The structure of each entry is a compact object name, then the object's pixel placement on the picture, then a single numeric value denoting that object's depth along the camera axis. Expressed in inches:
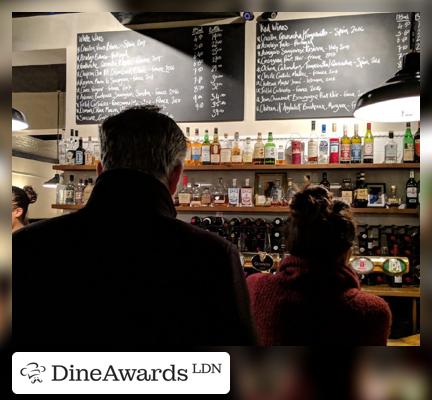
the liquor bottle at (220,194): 117.8
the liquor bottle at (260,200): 115.2
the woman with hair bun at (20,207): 82.4
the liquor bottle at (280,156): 118.3
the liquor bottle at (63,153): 130.6
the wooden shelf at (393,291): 96.6
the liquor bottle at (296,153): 114.8
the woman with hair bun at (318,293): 41.3
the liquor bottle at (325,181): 114.3
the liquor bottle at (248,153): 117.7
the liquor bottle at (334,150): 111.7
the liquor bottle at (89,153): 126.6
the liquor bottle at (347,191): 111.6
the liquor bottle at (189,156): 119.6
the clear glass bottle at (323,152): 113.7
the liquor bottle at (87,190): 127.0
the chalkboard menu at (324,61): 116.6
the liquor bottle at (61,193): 131.0
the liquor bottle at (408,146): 108.6
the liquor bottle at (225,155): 117.1
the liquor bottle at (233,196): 116.7
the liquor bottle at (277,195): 115.7
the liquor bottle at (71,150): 127.6
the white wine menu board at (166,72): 127.1
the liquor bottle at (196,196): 118.6
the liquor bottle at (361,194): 110.0
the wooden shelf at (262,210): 105.4
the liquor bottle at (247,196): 115.7
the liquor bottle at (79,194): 128.7
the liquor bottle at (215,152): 118.2
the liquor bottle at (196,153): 119.7
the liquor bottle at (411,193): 107.0
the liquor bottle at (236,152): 118.0
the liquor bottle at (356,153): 109.7
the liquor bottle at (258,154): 116.9
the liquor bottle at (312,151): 114.3
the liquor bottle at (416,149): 106.7
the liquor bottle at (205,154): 118.2
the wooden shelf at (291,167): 106.0
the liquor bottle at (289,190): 117.0
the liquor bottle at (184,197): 118.8
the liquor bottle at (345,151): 109.9
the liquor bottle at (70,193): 129.1
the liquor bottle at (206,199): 118.3
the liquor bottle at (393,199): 109.7
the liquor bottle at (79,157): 126.7
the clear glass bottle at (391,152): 111.3
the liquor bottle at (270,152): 116.2
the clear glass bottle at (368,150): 109.5
